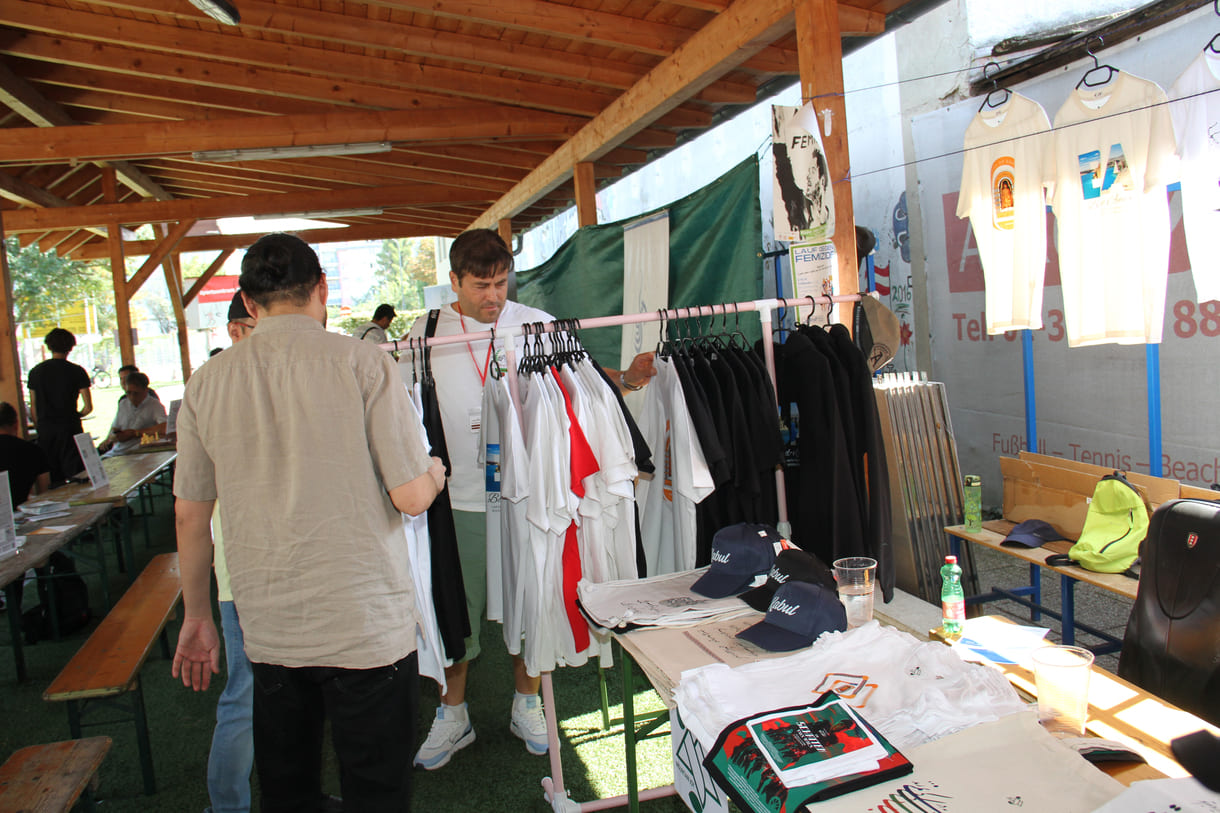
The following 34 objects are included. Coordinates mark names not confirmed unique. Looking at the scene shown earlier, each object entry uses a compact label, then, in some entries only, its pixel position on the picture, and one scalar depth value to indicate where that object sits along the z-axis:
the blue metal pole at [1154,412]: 3.14
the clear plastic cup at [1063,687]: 1.40
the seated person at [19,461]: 4.46
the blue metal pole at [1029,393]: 3.74
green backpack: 2.82
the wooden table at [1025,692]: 1.35
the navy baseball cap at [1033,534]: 3.21
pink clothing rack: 2.47
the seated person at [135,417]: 7.72
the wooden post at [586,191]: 6.59
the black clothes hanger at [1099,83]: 3.05
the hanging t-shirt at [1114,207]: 2.98
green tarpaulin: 4.47
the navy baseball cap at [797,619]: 1.72
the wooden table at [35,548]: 3.33
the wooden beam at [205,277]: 12.48
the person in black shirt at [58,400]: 6.17
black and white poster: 3.35
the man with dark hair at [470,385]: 2.69
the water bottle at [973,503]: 3.49
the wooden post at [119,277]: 9.15
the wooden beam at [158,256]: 9.75
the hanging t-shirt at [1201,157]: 2.81
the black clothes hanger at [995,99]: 3.53
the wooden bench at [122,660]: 2.75
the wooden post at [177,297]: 11.88
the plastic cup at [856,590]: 1.85
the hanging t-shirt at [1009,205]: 3.40
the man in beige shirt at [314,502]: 1.62
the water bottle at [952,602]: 1.88
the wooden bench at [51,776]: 2.00
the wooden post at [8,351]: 6.12
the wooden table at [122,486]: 4.78
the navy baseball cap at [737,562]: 2.13
